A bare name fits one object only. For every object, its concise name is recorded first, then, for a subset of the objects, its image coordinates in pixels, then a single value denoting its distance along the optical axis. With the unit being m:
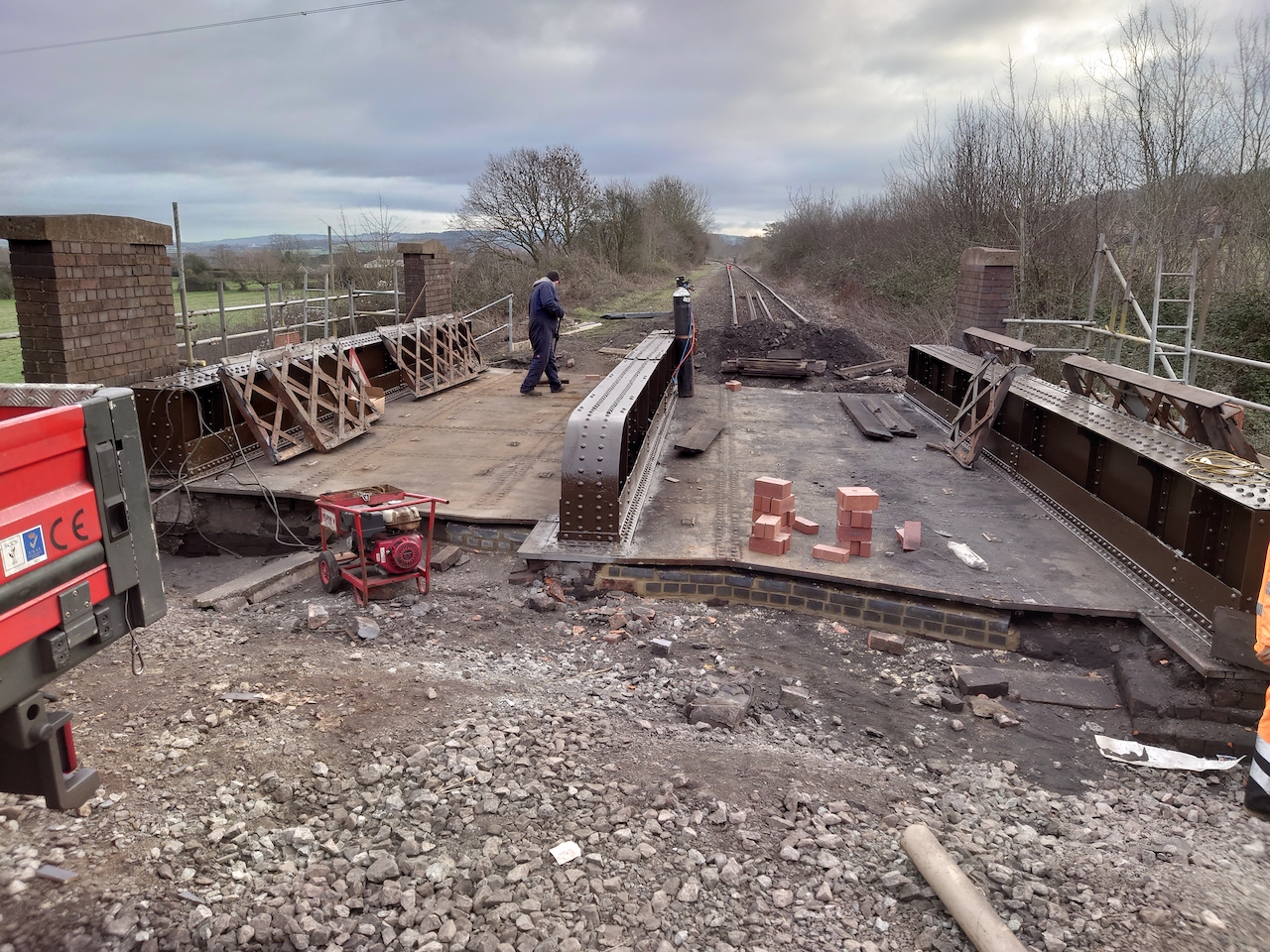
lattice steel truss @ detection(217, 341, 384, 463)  8.21
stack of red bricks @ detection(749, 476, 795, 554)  5.89
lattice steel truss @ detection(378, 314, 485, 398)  12.05
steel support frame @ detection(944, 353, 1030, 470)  8.21
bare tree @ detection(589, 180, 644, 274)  35.66
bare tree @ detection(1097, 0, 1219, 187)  15.14
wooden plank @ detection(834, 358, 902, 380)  15.29
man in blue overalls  11.38
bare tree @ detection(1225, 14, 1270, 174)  14.35
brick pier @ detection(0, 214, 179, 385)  6.73
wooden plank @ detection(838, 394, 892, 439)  9.70
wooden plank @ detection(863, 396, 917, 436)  9.85
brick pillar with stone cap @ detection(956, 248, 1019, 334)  11.38
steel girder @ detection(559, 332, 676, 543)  5.96
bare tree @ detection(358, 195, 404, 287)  21.20
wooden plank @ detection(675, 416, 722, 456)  8.73
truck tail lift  2.42
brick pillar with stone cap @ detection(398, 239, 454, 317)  13.95
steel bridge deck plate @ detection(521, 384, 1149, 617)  5.47
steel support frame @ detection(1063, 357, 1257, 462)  5.18
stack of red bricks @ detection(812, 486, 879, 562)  5.80
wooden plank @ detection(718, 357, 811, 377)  15.02
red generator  5.69
